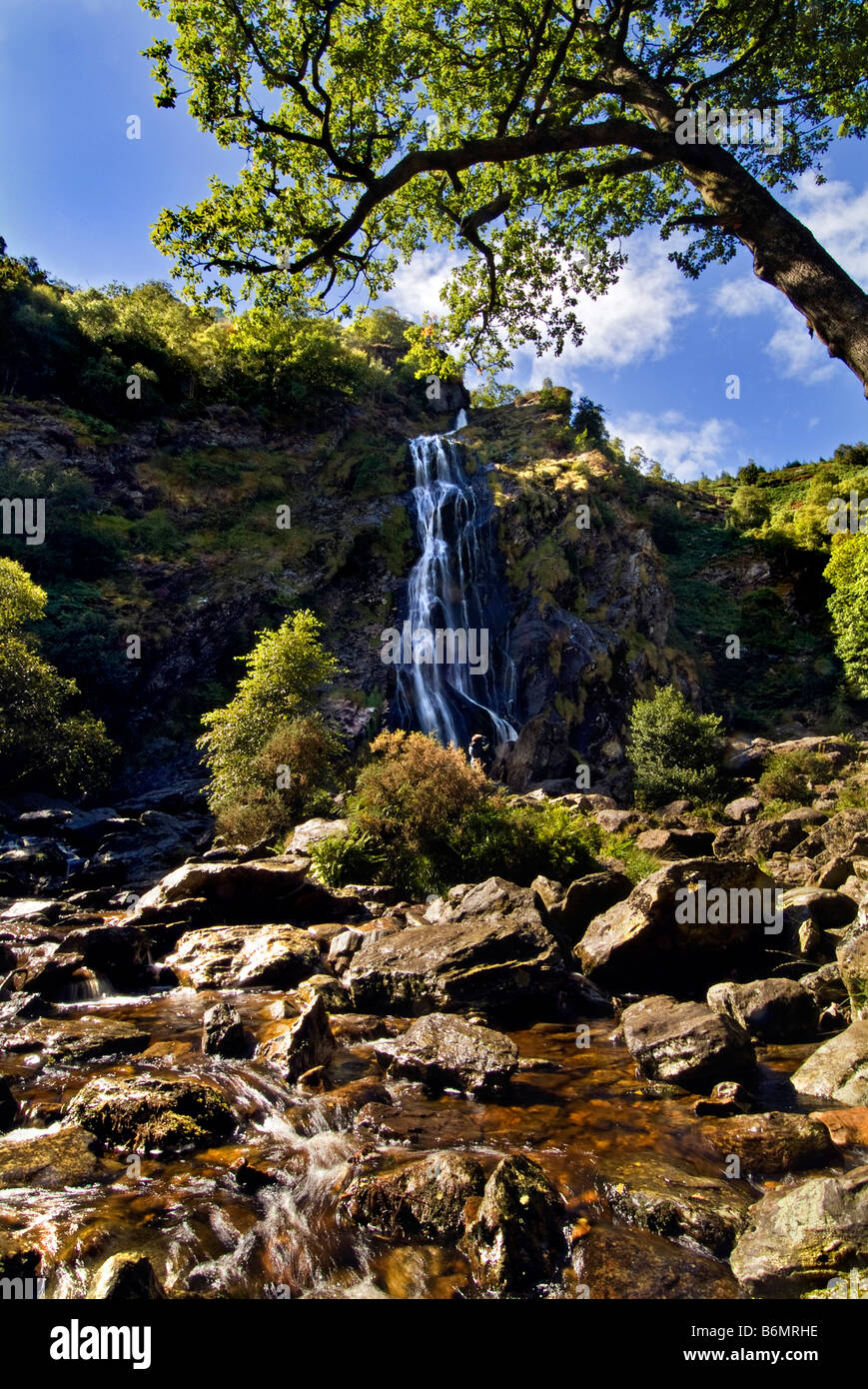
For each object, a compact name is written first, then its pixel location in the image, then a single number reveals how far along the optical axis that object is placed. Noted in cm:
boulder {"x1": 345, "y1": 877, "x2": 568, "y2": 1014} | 813
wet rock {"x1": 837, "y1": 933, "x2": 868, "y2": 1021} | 707
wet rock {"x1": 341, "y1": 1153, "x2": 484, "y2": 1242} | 407
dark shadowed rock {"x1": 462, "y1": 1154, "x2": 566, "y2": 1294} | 363
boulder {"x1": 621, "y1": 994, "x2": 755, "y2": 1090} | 617
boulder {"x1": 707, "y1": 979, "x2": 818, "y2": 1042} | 729
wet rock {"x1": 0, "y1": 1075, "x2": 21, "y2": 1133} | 544
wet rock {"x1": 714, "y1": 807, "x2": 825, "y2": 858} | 1478
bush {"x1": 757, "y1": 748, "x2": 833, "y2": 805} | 1942
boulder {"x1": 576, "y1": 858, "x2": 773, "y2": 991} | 896
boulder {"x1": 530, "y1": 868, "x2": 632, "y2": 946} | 1086
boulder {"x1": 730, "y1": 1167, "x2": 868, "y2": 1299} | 344
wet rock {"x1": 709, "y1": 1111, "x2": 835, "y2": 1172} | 468
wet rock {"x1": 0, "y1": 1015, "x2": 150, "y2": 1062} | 697
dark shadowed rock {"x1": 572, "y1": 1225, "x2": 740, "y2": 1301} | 355
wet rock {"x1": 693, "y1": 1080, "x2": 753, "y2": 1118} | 552
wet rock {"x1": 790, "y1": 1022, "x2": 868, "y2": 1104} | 572
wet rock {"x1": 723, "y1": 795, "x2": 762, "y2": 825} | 1845
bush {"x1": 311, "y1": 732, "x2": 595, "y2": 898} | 1332
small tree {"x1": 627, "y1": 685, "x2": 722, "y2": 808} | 2173
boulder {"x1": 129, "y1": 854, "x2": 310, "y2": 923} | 1262
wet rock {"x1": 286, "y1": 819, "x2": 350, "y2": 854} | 1499
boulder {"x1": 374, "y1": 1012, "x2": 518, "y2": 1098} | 609
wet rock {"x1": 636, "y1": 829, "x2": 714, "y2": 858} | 1405
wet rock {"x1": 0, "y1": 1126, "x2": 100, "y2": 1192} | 458
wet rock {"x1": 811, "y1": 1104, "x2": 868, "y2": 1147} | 499
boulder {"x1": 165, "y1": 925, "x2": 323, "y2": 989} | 973
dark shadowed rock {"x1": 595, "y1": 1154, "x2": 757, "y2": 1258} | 397
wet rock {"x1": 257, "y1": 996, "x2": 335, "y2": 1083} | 641
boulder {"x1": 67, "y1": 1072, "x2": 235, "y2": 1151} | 514
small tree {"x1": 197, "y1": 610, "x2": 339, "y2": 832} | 1814
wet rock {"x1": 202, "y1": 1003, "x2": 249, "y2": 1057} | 693
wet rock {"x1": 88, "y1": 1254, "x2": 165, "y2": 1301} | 310
